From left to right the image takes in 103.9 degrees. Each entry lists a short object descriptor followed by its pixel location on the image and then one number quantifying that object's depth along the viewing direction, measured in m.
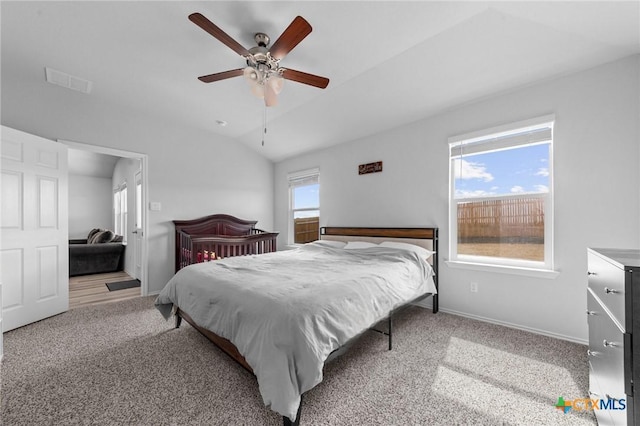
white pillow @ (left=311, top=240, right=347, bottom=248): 3.59
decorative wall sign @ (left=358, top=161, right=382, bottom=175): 3.69
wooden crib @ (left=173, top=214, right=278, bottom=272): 3.51
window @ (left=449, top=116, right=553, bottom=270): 2.47
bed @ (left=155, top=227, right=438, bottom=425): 1.29
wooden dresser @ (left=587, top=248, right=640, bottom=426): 0.99
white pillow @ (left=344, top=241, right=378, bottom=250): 3.27
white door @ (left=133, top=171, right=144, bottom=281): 4.40
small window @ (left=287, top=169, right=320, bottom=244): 4.73
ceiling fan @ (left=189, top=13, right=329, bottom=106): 1.69
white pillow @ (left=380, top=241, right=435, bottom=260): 2.84
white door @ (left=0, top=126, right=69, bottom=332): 2.48
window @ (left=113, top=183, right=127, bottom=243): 5.72
